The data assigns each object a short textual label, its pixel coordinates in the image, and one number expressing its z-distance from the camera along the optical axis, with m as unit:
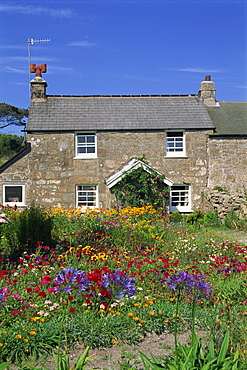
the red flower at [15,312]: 4.27
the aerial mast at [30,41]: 20.56
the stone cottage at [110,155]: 17.20
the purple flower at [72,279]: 4.37
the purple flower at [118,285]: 4.37
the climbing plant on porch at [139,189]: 15.49
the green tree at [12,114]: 42.22
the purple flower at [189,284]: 4.06
